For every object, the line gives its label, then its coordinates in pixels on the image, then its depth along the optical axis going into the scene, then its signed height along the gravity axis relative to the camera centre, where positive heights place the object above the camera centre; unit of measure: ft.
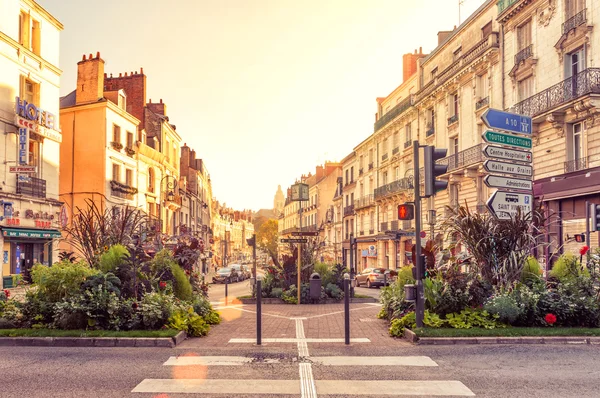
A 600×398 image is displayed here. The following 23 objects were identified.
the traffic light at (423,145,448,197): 32.04 +3.62
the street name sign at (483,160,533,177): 34.26 +4.29
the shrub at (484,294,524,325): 31.45 -4.50
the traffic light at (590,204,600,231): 47.83 +1.49
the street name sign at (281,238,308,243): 55.16 -0.83
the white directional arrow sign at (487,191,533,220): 34.88 +1.92
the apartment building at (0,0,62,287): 78.79 +15.23
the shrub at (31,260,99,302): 32.53 -2.89
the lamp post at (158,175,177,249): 142.82 +11.08
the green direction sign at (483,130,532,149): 34.37 +6.19
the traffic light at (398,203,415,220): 32.79 +1.30
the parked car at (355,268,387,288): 100.27 -8.67
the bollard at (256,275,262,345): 30.53 -5.42
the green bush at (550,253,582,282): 35.04 -2.34
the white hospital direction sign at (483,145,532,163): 34.19 +5.22
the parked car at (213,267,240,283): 120.31 -10.00
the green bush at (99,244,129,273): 34.83 -1.78
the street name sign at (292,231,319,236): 55.42 -0.10
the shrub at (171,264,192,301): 37.99 -3.86
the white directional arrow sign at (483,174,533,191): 34.58 +3.32
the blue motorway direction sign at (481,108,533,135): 34.81 +7.52
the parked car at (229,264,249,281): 135.77 -10.14
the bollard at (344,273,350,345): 30.30 -4.62
